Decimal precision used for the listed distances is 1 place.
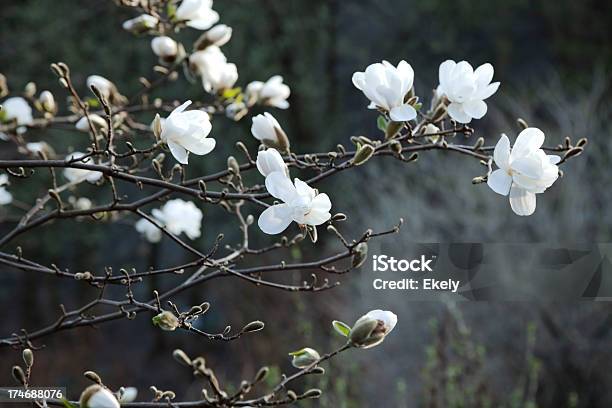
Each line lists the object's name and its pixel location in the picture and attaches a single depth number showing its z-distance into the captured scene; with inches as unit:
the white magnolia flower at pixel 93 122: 82.5
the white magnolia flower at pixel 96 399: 67.6
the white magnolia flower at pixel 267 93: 89.8
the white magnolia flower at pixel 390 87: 75.9
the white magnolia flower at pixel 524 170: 74.2
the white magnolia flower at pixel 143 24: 87.4
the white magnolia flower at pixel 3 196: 86.1
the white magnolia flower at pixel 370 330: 72.3
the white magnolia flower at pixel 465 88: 76.9
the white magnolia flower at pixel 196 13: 86.8
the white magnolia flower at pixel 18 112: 88.2
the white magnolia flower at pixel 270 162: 73.3
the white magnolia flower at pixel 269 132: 78.7
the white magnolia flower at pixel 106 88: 89.9
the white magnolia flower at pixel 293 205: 72.3
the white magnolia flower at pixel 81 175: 84.8
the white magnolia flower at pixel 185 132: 74.0
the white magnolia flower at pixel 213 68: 87.2
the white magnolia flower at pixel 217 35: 86.7
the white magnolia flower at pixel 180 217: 93.5
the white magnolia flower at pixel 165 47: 88.1
